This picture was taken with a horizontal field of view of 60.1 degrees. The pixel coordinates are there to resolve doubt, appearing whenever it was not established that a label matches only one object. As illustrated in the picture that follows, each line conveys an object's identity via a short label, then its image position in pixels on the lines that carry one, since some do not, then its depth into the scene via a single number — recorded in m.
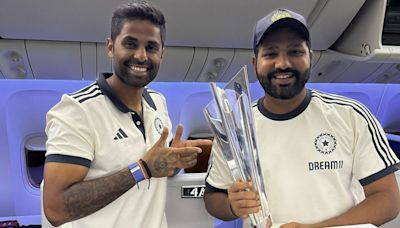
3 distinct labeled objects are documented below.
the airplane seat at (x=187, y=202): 1.74
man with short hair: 1.29
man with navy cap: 1.38
